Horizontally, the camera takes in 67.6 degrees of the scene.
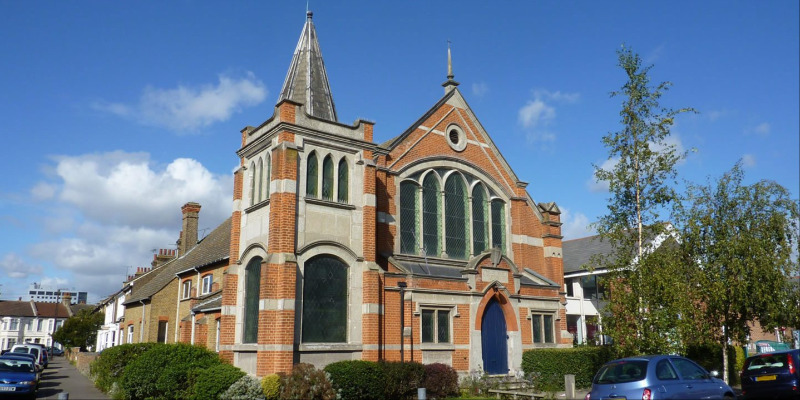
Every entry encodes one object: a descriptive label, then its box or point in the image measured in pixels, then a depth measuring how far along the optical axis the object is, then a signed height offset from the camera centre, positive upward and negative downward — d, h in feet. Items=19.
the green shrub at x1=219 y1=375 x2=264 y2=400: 51.90 -4.66
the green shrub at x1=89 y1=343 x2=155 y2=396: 70.23 -2.92
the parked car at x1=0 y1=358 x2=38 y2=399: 64.23 -4.37
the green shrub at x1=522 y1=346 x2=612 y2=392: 72.74 -3.62
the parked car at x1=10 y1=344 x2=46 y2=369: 117.91 -2.62
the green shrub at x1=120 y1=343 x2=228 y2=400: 56.54 -3.24
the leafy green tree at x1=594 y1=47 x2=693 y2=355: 58.23 +9.51
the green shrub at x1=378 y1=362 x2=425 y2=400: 57.62 -4.14
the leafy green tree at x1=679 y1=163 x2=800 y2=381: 64.18 +8.31
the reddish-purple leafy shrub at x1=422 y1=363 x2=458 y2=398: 61.11 -4.53
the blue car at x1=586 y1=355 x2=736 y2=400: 39.60 -3.07
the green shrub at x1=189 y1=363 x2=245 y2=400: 52.70 -3.83
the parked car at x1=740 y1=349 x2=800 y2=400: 51.98 -3.60
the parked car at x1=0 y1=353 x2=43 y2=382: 71.92 -2.36
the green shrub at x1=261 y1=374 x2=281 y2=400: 53.47 -4.46
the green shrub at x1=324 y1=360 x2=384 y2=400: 55.21 -3.93
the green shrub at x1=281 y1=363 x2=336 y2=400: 52.54 -4.24
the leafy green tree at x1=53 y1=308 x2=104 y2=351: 201.57 +1.86
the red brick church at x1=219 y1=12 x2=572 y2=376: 60.85 +10.29
